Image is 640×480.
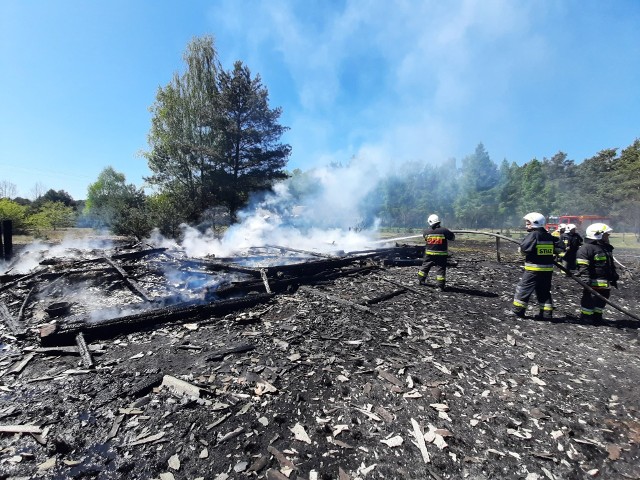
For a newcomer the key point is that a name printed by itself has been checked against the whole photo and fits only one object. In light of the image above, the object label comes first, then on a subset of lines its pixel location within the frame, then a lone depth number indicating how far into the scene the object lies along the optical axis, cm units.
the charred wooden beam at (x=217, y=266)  822
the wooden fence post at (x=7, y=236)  1184
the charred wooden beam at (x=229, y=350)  432
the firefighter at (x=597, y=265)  586
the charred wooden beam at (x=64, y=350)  445
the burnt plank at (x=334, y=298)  634
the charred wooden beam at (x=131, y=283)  701
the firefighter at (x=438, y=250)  795
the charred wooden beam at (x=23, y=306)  594
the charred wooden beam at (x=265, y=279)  730
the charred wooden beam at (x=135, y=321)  472
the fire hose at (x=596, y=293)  569
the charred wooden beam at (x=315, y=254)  1145
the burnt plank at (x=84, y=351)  412
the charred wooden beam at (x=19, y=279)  741
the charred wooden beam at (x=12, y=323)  517
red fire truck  2575
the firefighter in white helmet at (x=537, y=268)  590
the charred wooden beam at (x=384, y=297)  686
